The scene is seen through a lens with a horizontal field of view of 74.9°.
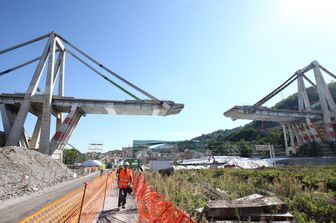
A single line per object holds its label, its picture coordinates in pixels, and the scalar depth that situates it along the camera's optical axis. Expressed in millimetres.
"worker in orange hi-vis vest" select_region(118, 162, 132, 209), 8547
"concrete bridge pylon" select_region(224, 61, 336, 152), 40719
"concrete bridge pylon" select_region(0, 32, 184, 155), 29241
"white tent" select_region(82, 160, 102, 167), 56162
